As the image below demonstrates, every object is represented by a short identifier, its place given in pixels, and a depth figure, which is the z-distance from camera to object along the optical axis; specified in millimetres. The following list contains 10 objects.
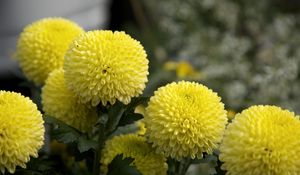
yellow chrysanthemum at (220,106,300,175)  562
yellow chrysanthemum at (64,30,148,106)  598
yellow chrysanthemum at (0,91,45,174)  571
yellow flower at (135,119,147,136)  680
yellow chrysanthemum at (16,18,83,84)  695
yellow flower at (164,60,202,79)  984
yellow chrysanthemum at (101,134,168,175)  628
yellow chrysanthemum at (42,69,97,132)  635
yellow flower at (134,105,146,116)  768
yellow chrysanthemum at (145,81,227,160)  591
